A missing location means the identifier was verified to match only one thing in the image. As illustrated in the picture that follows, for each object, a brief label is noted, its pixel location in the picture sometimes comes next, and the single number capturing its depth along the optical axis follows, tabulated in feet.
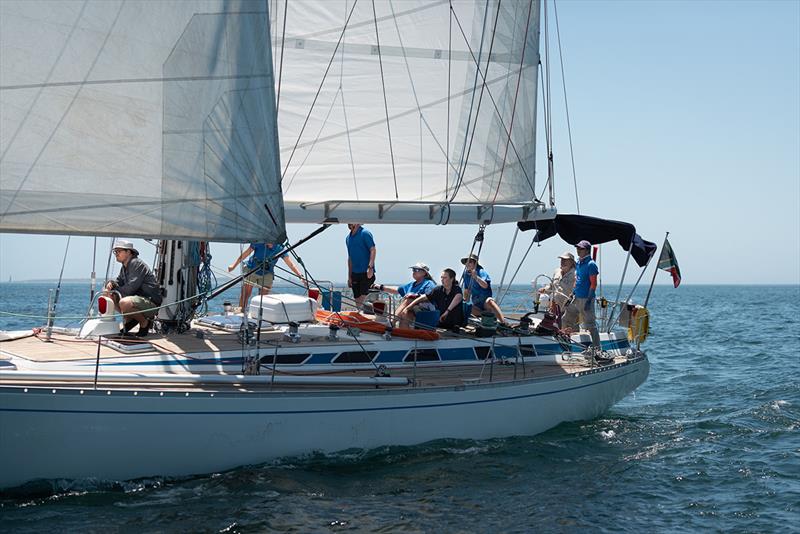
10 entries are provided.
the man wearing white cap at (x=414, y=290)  38.91
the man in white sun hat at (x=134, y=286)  33.42
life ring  46.44
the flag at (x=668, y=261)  44.86
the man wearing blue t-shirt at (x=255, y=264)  39.75
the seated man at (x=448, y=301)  39.63
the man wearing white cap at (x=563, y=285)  45.19
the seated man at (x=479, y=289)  43.21
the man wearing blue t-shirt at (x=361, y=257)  43.09
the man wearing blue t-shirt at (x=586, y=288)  42.39
